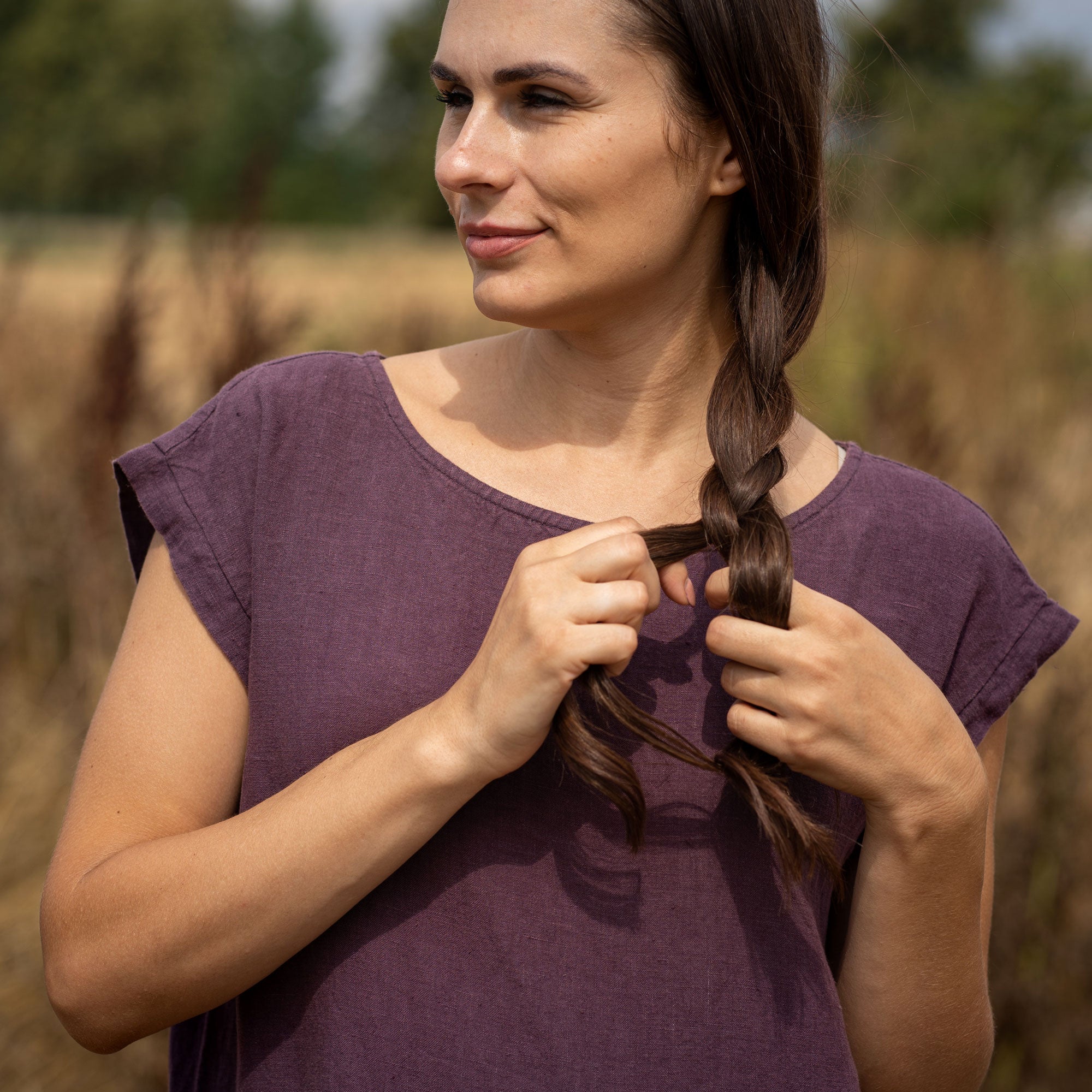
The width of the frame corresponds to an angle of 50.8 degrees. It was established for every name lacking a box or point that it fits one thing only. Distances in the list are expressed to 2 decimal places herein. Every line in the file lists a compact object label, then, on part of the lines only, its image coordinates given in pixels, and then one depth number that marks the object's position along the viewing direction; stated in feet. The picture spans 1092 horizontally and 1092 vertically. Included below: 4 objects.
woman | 4.20
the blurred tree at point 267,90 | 141.28
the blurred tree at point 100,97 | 131.34
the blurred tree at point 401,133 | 113.80
